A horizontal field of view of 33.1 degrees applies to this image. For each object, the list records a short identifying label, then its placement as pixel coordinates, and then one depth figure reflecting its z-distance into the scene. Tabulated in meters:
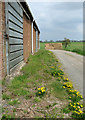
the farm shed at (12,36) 4.50
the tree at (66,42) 33.83
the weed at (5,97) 3.69
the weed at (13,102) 3.43
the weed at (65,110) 3.35
